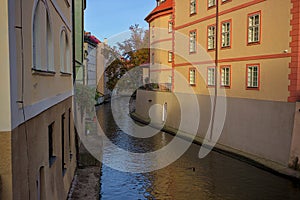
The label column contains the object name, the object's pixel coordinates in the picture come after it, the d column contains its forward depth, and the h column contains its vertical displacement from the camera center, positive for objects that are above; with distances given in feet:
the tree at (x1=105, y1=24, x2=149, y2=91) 137.18 +11.48
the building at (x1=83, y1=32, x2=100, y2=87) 131.19 +12.64
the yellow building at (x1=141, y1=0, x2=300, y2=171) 44.11 +2.80
